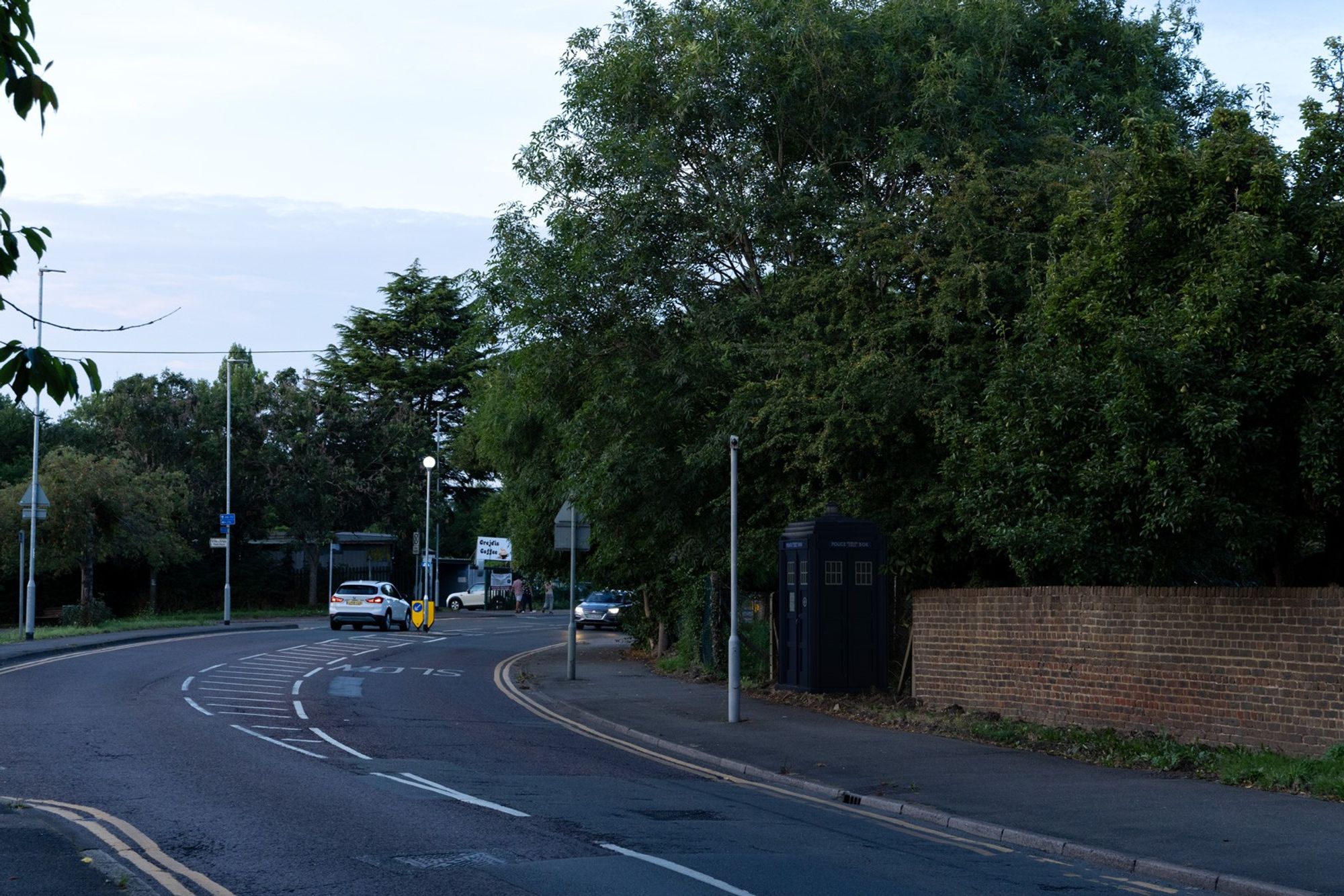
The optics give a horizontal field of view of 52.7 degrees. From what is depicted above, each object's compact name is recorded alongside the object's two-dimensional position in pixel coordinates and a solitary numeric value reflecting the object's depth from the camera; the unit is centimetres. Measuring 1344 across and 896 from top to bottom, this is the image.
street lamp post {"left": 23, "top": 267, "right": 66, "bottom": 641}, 3303
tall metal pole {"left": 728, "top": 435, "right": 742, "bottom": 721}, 1788
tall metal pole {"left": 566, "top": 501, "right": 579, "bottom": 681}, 2447
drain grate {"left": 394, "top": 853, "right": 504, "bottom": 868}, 891
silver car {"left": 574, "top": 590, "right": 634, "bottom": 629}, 5184
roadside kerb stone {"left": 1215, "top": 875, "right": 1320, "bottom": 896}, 844
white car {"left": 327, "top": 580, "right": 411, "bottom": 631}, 4234
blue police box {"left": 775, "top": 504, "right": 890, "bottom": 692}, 1933
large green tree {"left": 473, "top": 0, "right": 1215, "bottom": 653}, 2005
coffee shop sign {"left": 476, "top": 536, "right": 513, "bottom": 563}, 6769
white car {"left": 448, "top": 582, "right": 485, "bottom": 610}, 7031
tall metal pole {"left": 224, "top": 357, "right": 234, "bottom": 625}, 4658
